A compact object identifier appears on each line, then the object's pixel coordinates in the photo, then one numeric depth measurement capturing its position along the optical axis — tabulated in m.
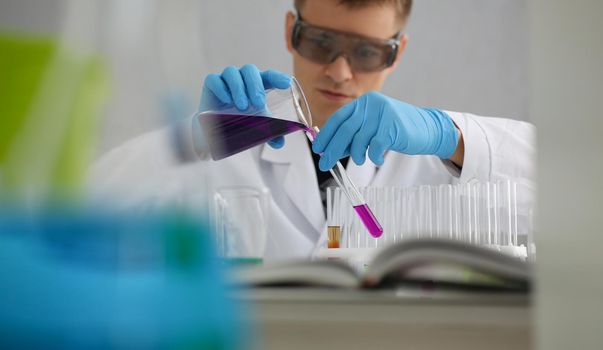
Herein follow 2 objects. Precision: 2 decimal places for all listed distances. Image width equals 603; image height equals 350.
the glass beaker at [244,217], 1.13
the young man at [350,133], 1.45
